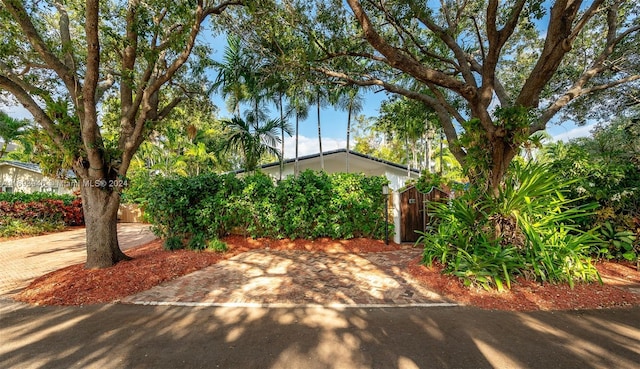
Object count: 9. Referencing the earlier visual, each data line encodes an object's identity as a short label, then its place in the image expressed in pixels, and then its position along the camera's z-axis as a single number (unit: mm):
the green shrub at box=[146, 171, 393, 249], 7363
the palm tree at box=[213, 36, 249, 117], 9461
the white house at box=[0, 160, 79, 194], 16625
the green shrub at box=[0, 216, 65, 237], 10016
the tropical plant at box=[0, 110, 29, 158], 11547
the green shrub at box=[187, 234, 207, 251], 7020
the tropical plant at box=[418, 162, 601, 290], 4215
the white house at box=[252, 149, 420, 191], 12945
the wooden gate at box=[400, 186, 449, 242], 8609
